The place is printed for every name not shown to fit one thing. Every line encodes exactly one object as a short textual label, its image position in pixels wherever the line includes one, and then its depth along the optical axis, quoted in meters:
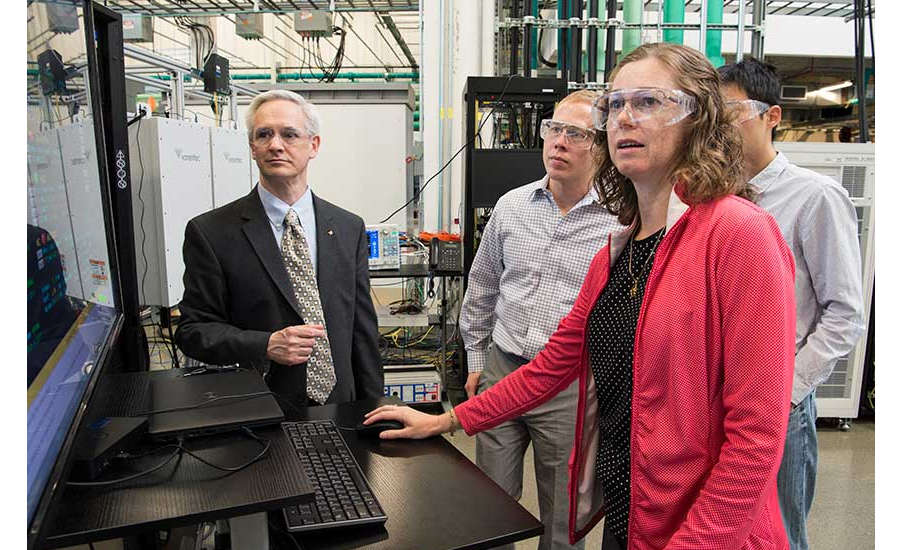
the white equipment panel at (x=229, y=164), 3.40
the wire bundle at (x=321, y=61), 7.65
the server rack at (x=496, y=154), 3.31
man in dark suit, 1.58
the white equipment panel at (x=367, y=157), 7.27
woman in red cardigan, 0.85
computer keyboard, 0.81
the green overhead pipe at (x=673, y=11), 4.05
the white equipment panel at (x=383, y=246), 3.68
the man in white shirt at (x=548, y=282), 1.75
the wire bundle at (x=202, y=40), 3.95
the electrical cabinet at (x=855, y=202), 3.44
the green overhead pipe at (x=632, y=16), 4.14
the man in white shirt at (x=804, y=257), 1.47
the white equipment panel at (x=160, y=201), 2.78
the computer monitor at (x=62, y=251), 0.55
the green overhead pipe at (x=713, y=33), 4.05
